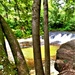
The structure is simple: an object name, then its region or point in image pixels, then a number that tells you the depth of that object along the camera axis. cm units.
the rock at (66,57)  312
